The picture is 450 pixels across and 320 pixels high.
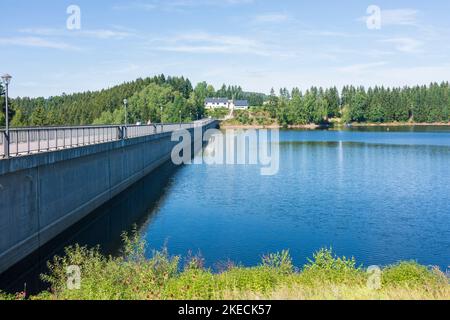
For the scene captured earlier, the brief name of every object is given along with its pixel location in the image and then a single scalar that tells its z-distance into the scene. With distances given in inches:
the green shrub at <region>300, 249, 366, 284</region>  647.1
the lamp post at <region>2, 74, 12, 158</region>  884.6
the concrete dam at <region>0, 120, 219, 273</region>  901.8
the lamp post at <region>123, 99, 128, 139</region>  1983.0
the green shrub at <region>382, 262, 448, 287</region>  626.2
